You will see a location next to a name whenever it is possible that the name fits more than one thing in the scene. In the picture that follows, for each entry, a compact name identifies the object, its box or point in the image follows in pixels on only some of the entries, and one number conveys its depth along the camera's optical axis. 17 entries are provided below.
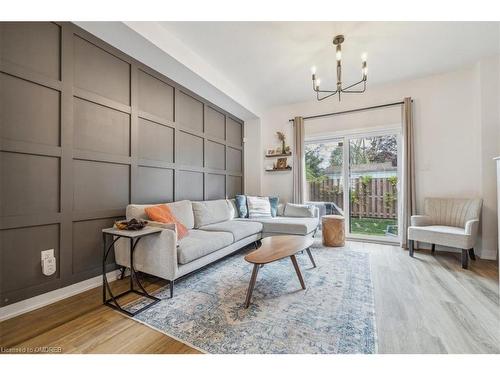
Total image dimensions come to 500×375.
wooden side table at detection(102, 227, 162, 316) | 1.73
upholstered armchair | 2.64
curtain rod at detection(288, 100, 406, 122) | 3.69
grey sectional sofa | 1.94
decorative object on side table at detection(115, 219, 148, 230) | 1.90
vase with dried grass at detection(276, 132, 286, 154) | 4.58
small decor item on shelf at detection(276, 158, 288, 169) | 4.57
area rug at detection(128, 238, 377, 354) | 1.34
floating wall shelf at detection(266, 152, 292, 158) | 4.57
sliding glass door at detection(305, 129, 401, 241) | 3.83
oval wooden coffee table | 1.80
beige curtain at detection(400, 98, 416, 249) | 3.46
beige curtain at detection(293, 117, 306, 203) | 4.34
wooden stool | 3.56
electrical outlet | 1.79
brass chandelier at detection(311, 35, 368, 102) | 2.32
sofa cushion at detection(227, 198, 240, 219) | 3.79
